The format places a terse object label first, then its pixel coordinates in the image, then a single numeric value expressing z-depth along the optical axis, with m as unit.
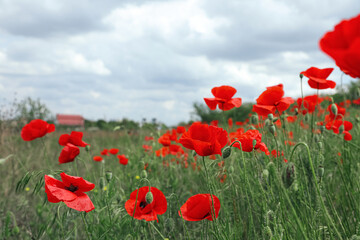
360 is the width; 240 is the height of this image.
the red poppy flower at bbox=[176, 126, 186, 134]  2.99
